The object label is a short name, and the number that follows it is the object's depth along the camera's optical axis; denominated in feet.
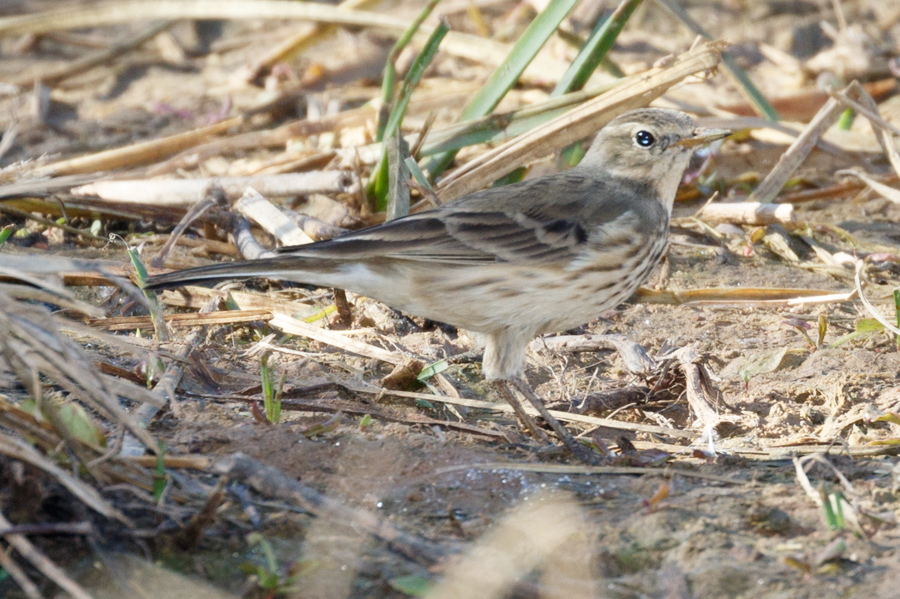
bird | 25.80
